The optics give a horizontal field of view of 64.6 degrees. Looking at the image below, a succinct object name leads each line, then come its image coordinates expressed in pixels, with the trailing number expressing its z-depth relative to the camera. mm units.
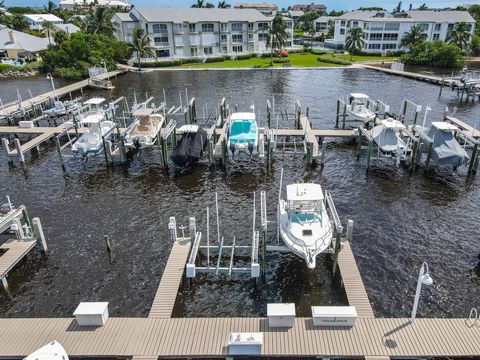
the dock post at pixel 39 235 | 23292
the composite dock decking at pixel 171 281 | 18453
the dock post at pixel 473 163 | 34688
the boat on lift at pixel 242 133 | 35094
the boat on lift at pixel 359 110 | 44500
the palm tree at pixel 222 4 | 132550
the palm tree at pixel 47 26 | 91381
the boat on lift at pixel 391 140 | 35188
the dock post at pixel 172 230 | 22953
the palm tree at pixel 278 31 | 93656
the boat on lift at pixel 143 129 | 37438
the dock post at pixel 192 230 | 22203
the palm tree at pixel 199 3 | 122519
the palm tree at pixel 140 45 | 88750
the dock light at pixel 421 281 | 14959
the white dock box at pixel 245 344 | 15273
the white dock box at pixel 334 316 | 16438
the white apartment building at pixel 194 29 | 97500
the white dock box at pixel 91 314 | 16688
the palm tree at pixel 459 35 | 100625
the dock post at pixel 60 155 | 36225
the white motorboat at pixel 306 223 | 21234
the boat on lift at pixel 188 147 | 34750
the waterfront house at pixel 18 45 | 97938
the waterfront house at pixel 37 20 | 146662
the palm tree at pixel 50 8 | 159538
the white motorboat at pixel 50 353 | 14344
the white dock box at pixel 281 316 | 16422
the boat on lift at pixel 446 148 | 33281
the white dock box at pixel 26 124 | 45344
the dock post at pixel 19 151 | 37391
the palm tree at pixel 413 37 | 102875
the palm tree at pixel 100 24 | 97625
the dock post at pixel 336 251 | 21048
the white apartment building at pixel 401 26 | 107688
